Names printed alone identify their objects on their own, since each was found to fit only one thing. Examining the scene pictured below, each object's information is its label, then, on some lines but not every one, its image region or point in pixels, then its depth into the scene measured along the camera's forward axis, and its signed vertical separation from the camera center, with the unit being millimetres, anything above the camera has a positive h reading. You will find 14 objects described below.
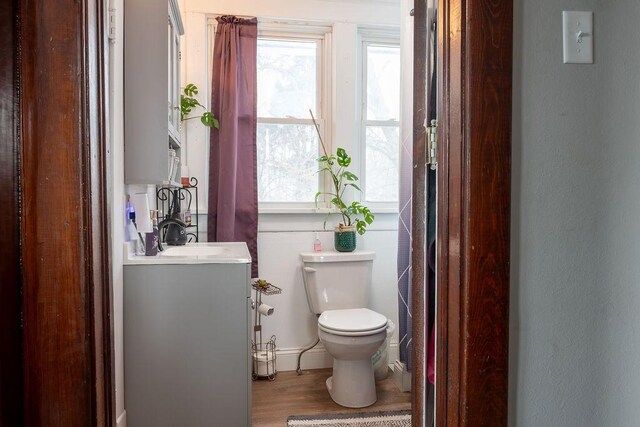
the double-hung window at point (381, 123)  2736 +536
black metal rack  2308 +10
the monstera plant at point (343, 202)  2479 +8
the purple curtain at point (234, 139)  2445 +392
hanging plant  2391 +575
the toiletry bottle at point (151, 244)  1742 -174
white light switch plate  795 +325
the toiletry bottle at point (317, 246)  2559 -266
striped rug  1918 -1032
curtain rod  2494 +1146
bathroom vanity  1584 -537
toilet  2029 -606
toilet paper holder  2414 -893
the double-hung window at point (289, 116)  2648 +566
